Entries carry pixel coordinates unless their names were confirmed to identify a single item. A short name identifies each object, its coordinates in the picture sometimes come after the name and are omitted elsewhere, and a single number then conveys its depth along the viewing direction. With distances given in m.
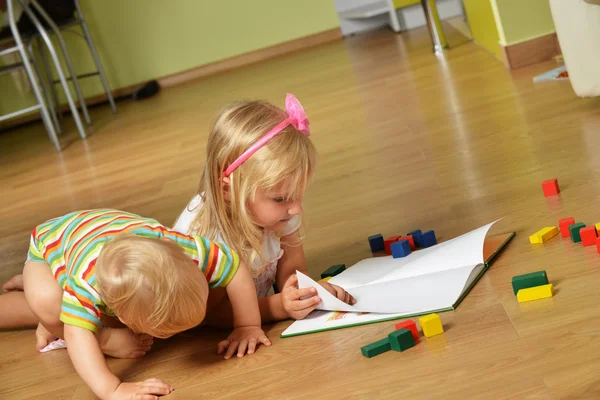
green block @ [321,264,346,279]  2.63
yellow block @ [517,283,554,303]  2.24
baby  2.23
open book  2.33
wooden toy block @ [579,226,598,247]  2.38
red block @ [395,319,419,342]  2.23
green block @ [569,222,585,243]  2.42
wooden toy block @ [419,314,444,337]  2.23
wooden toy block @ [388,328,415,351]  2.21
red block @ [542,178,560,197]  2.69
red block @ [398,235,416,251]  2.64
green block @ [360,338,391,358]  2.23
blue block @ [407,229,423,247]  2.63
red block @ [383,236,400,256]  2.68
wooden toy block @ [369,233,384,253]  2.70
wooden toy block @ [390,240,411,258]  2.58
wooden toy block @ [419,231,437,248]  2.62
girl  2.41
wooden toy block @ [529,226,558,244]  2.47
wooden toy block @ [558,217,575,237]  2.46
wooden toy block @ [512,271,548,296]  2.26
